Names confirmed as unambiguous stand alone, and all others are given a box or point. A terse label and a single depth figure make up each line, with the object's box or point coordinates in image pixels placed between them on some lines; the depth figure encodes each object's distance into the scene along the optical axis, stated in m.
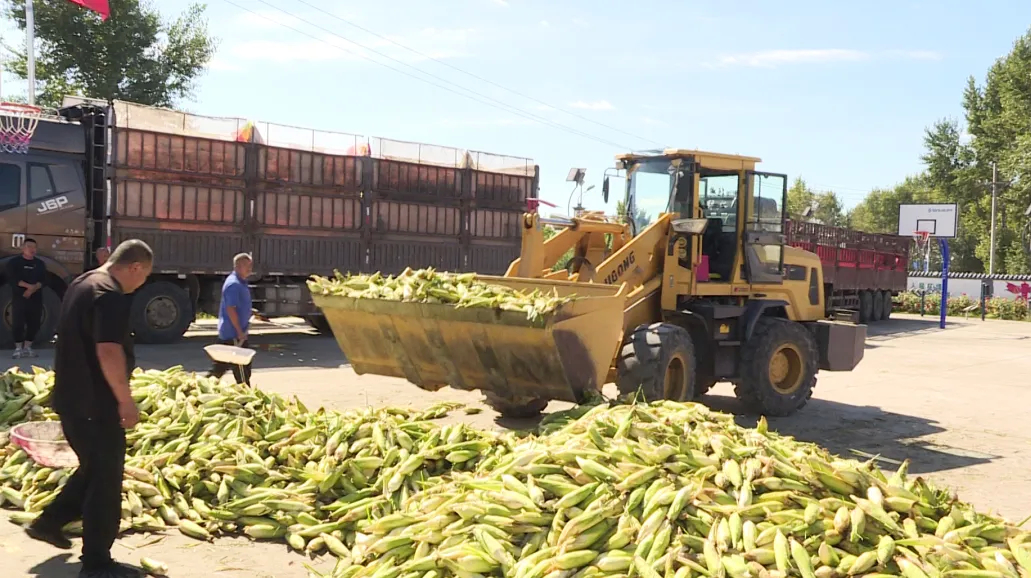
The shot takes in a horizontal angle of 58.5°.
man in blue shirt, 10.01
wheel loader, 8.20
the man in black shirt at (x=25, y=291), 13.69
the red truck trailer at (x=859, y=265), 27.64
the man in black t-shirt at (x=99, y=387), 5.03
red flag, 22.02
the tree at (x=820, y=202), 89.31
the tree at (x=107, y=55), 30.56
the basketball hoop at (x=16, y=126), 14.39
